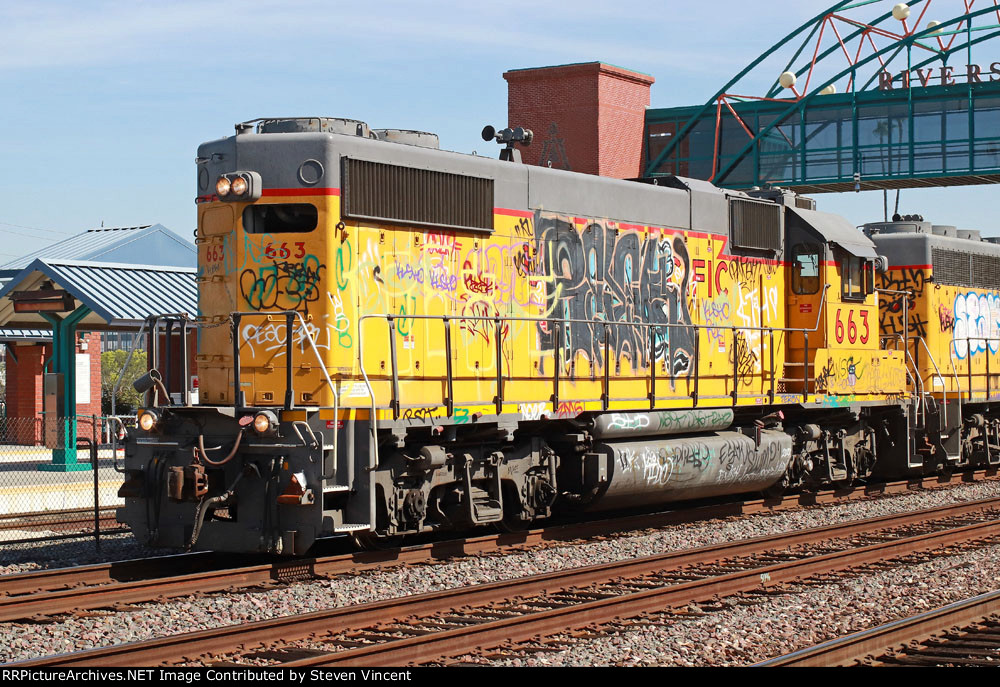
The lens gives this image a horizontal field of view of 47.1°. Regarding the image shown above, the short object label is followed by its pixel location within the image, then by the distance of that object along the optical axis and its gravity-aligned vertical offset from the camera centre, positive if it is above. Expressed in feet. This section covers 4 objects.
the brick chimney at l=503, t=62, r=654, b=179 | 131.75 +29.65
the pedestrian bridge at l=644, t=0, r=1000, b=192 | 118.01 +25.55
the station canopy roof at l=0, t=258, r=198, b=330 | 73.20 +5.40
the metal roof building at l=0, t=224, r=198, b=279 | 112.06 +12.08
